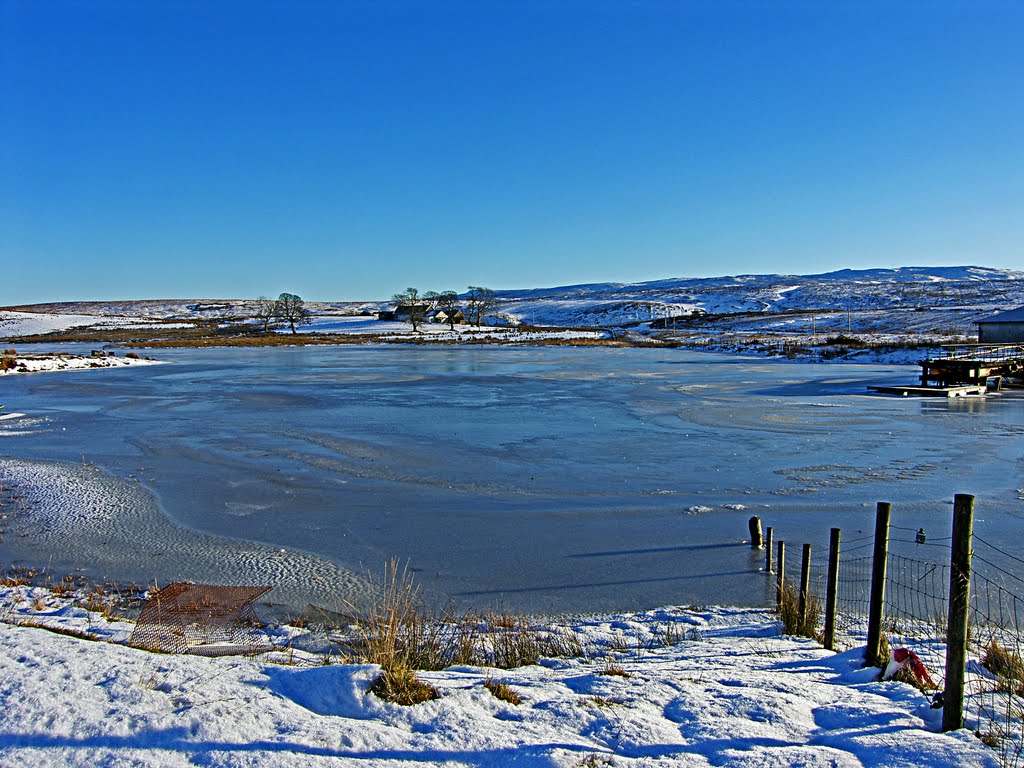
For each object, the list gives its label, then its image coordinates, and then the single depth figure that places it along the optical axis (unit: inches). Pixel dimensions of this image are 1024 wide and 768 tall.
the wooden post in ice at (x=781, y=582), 243.9
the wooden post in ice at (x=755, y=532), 321.1
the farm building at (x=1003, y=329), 1478.8
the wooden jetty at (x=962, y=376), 968.9
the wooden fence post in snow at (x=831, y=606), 205.6
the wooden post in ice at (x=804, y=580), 227.3
